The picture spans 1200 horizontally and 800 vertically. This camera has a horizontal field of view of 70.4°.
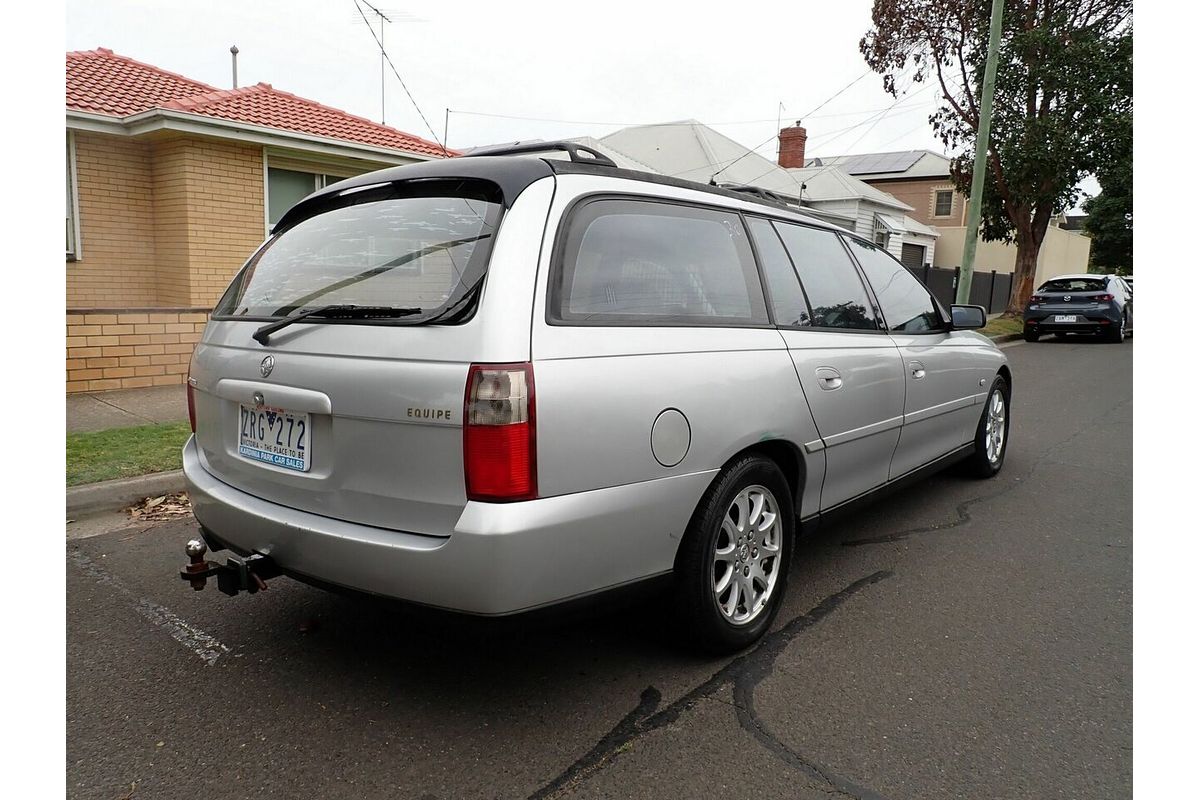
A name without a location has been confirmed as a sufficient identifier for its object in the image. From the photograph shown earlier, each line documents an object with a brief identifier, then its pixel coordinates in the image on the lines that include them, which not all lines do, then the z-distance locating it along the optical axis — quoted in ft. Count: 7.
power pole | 51.26
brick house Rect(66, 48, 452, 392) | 34.01
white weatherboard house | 79.25
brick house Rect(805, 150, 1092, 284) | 118.83
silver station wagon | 7.89
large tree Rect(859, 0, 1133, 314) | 59.77
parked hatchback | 57.98
